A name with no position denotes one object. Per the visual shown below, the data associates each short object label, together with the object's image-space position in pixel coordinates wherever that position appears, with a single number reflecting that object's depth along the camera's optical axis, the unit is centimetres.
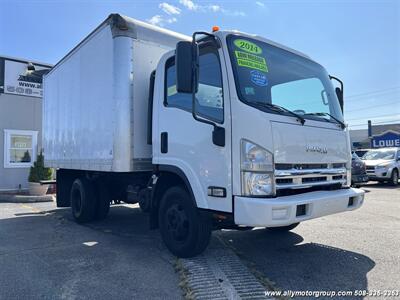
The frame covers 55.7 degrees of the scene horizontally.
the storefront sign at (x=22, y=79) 1398
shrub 1321
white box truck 412
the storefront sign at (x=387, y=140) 3484
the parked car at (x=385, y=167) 1728
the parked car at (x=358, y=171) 1366
